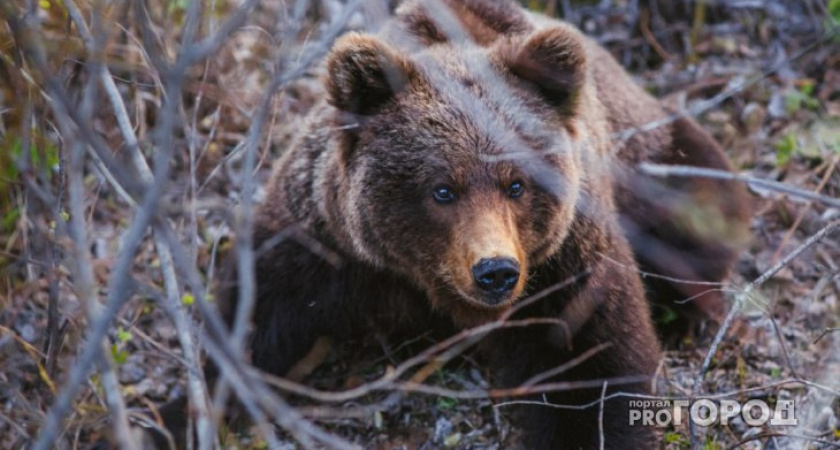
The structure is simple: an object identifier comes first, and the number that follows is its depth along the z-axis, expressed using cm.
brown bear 902
